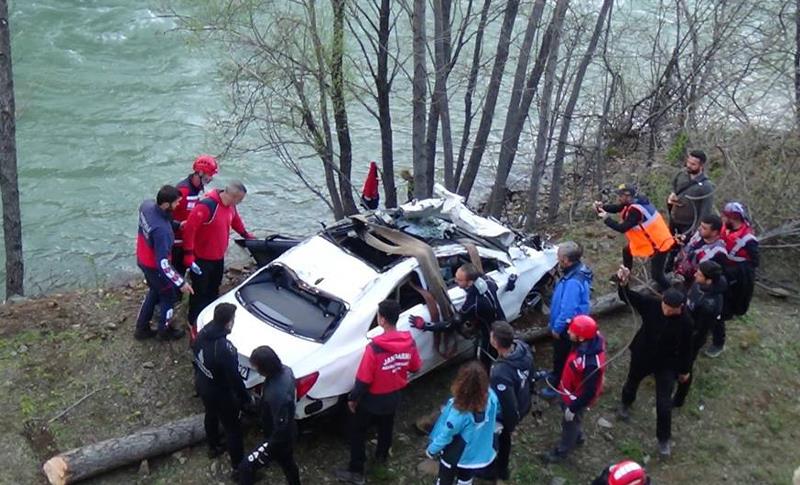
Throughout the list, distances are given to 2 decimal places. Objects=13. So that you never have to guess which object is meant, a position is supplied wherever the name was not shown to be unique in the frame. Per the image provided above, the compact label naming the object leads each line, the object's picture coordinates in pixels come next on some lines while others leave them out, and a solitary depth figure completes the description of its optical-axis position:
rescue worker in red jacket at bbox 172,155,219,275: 7.72
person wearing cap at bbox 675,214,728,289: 7.33
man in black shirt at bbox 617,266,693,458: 6.24
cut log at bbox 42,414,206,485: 6.12
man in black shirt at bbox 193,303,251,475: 5.64
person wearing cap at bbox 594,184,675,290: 7.92
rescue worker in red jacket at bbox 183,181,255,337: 7.43
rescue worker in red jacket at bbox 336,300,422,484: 5.86
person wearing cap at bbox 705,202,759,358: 7.41
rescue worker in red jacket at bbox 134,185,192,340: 6.99
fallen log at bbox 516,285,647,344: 8.76
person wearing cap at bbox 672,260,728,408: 6.74
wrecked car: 6.39
